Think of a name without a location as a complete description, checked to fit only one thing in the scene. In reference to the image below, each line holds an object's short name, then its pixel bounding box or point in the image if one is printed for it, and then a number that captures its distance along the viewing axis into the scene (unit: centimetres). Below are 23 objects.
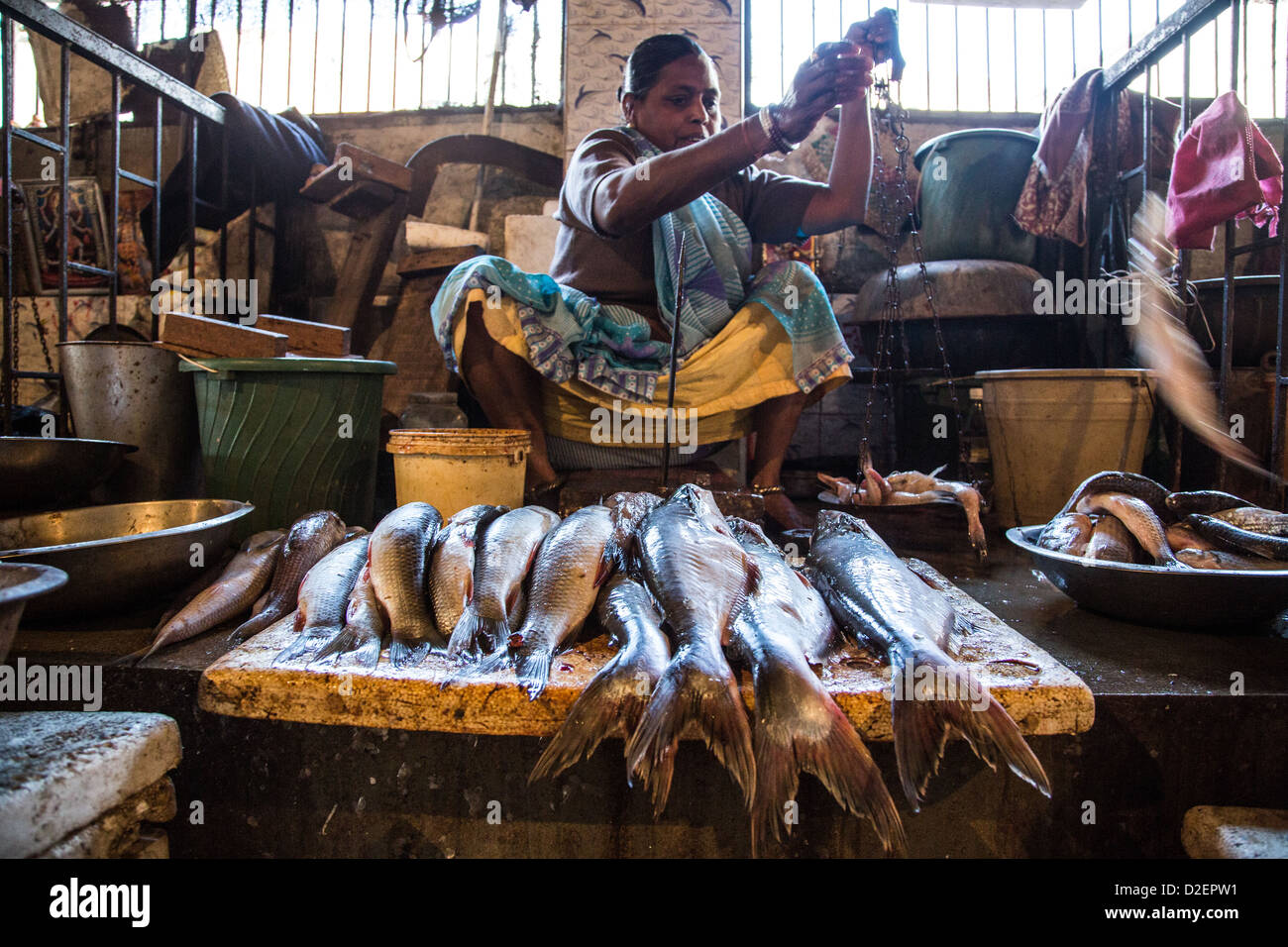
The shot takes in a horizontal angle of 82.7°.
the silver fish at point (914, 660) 135
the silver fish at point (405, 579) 185
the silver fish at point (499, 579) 182
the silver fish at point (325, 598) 183
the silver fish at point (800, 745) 128
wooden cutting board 155
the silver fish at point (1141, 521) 223
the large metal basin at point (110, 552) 197
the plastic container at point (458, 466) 313
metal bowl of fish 192
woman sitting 354
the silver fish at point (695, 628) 133
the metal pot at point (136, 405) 341
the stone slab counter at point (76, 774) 112
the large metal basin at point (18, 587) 115
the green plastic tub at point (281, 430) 311
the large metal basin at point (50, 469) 257
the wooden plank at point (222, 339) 334
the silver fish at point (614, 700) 135
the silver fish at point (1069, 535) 235
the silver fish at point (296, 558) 205
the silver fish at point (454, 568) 200
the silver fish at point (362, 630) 173
